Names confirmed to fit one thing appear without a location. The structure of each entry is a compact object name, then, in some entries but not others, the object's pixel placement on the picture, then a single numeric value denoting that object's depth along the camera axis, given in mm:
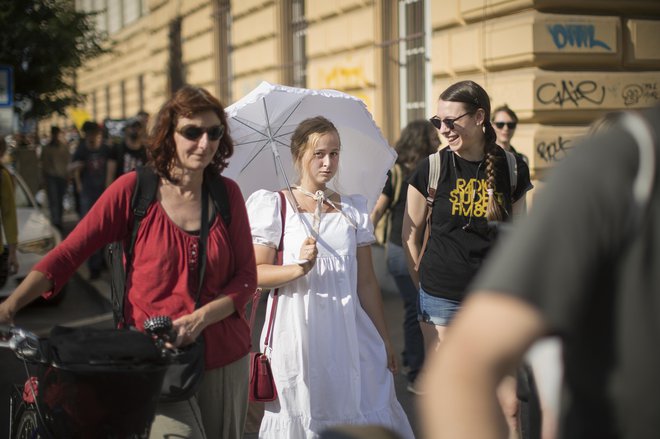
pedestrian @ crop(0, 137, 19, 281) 8156
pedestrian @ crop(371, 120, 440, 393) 6984
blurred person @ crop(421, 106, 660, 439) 1347
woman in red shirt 3305
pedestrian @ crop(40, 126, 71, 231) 17375
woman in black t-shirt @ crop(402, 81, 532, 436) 4582
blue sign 14609
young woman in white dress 4355
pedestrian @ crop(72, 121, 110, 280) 12555
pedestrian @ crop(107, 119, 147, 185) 11938
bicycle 2865
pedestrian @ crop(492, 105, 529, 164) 7457
